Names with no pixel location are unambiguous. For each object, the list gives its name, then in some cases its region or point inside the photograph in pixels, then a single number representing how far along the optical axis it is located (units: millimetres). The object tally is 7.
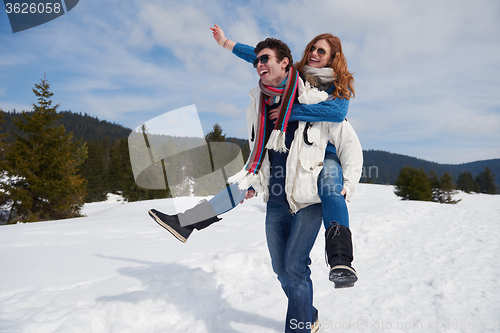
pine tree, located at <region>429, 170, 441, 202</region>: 37750
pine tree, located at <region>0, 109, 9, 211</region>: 15914
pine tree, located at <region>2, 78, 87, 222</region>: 16281
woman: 1662
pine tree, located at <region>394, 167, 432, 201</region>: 32688
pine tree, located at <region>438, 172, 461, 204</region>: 36094
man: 2020
